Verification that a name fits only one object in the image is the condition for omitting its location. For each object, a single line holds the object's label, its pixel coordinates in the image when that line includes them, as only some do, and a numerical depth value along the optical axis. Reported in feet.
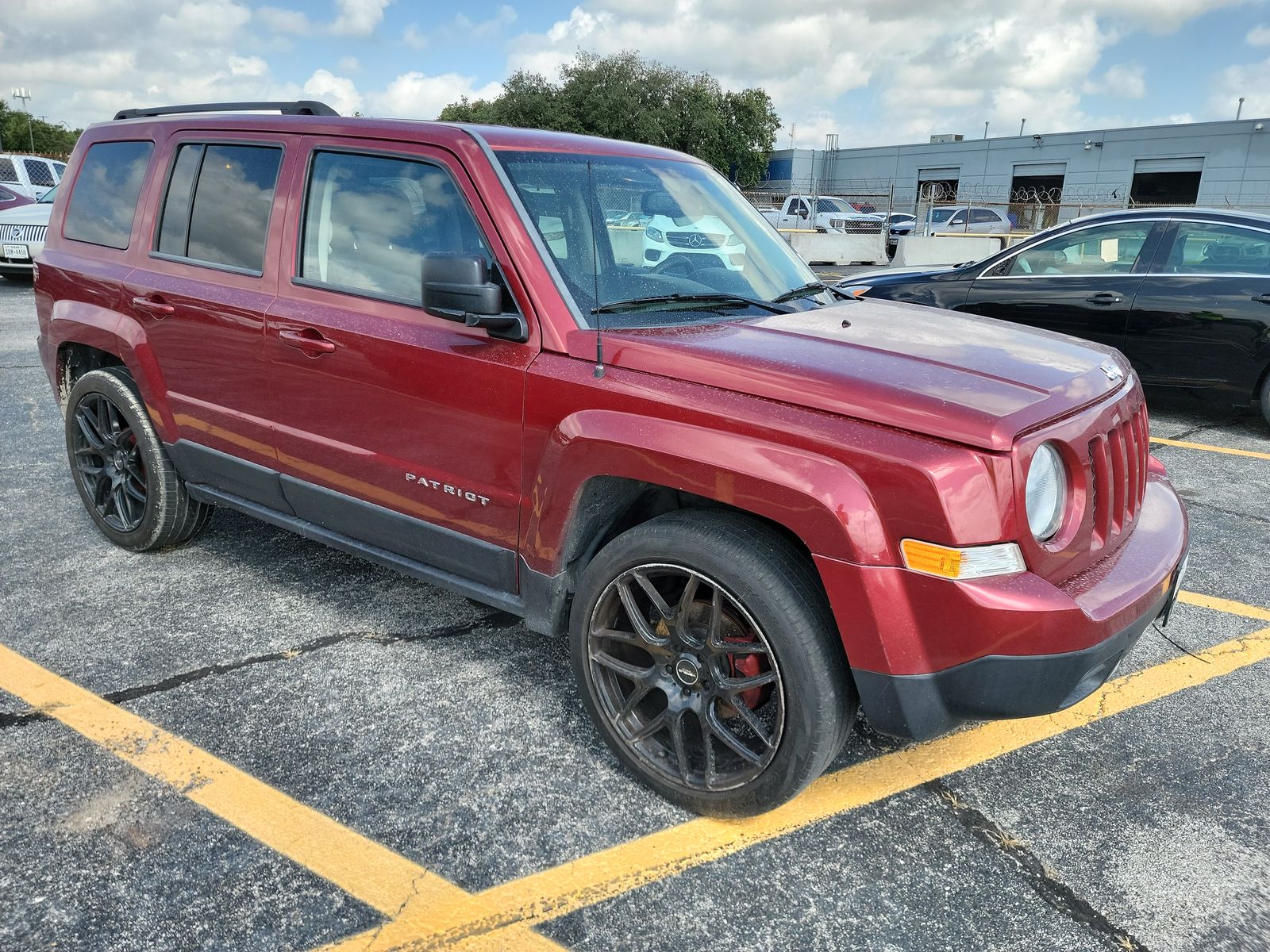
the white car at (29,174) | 55.36
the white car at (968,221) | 85.20
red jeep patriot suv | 7.18
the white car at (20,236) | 44.37
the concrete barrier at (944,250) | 62.79
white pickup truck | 82.94
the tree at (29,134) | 305.32
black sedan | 21.57
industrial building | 138.62
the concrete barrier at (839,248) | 70.49
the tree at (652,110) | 192.13
